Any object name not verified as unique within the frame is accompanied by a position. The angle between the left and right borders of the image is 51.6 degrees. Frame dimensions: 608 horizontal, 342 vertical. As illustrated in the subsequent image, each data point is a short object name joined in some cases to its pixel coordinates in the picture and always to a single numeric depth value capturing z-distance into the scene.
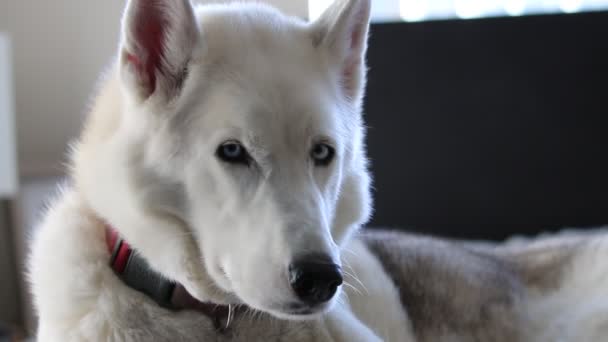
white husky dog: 0.87
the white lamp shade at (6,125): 1.86
